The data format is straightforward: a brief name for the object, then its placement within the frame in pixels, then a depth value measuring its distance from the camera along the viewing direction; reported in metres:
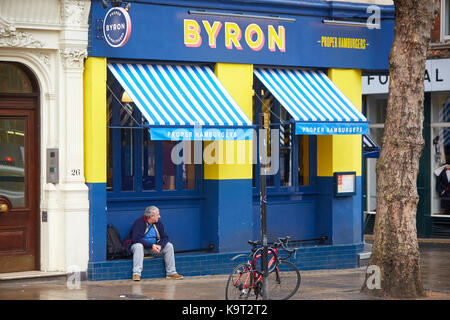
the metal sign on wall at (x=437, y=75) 20.66
